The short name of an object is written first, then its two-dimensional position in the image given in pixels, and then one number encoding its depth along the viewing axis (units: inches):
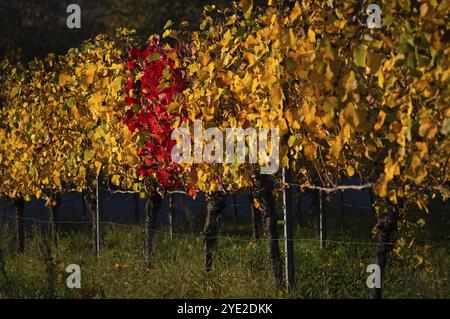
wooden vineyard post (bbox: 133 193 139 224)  702.6
